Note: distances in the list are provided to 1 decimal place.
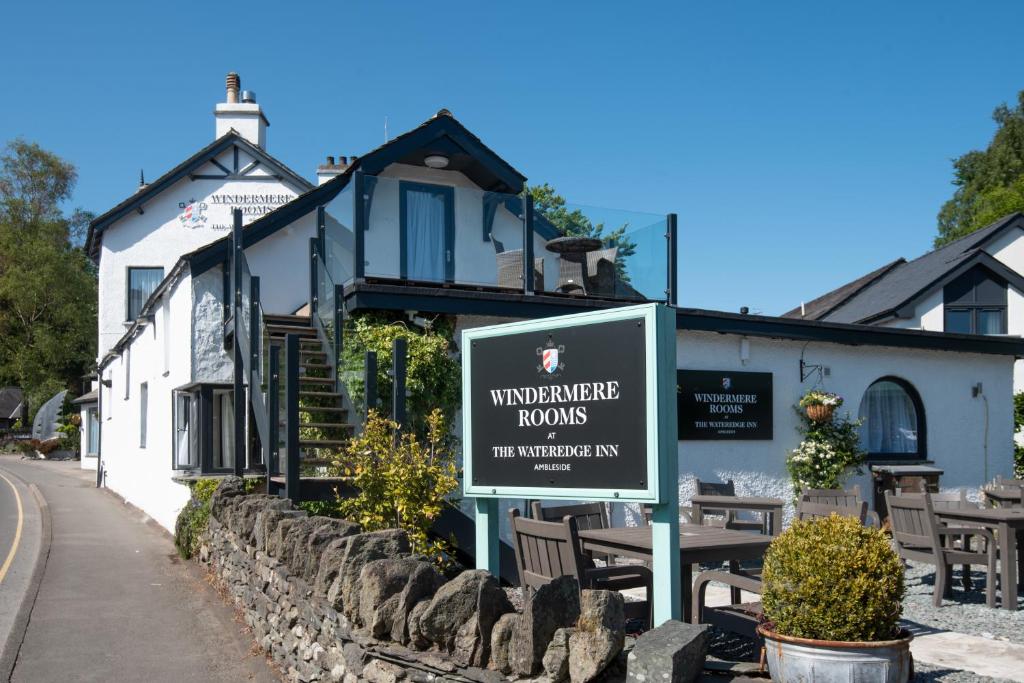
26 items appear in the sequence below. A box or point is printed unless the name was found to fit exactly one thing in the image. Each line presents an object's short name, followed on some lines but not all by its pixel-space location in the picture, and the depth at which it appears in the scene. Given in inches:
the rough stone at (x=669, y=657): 141.8
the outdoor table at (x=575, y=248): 491.5
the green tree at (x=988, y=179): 1818.4
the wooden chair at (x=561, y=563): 225.5
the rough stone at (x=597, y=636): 150.4
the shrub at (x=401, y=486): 311.3
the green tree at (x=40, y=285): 2133.4
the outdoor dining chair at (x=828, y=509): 289.6
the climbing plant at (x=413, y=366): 419.8
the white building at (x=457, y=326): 442.3
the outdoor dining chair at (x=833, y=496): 372.2
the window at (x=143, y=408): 747.4
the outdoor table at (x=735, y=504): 347.3
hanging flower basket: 514.6
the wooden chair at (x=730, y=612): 205.8
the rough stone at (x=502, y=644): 168.6
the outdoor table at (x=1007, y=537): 322.3
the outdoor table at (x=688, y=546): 237.0
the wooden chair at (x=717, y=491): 434.5
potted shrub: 149.4
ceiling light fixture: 575.8
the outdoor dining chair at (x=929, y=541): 332.2
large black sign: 201.6
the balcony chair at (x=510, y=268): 484.7
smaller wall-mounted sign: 496.1
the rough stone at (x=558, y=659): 154.3
